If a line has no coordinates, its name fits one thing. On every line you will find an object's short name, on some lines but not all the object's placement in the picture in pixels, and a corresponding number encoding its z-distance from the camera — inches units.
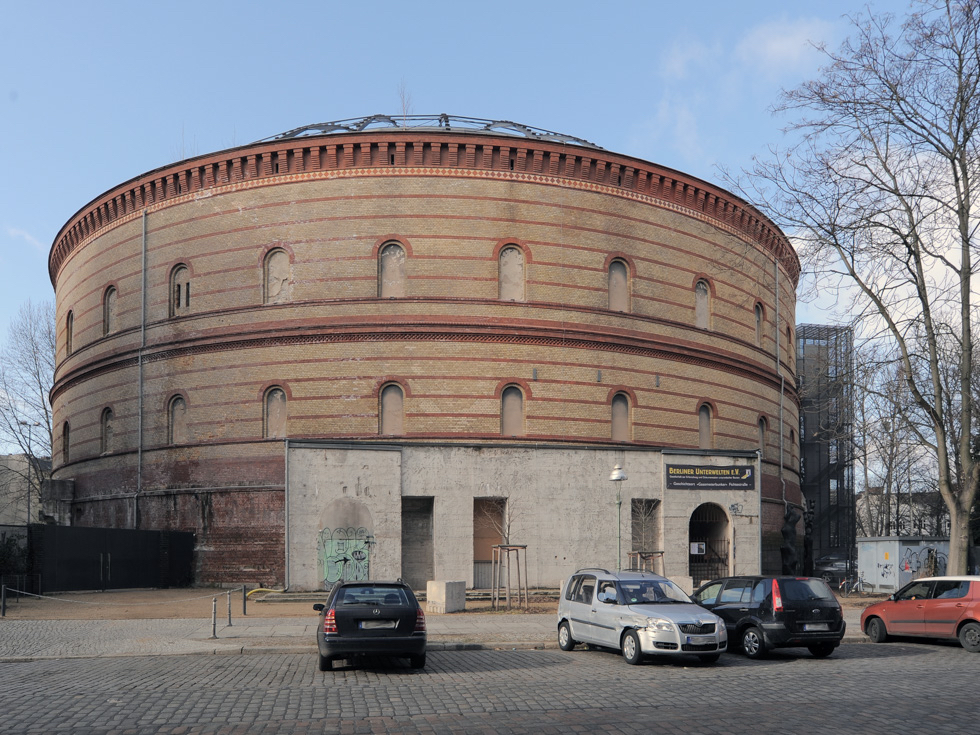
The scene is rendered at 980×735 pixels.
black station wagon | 549.3
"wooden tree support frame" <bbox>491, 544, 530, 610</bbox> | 993.8
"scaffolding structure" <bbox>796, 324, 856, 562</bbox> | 2278.5
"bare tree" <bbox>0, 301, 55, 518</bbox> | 2094.0
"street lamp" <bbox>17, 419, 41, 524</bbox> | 2081.4
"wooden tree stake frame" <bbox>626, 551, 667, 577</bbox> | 1175.6
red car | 690.2
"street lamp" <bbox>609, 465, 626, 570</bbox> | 984.9
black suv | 637.9
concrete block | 952.9
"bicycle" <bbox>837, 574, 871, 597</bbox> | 1350.1
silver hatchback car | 585.6
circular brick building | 1179.9
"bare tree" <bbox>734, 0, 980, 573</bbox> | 889.5
